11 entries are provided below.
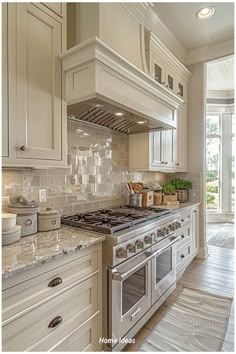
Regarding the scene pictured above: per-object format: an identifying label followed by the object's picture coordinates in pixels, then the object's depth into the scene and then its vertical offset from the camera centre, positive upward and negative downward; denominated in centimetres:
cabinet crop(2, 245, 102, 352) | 102 -76
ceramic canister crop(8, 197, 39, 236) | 145 -26
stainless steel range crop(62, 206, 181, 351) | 148 -69
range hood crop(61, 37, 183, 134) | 153 +69
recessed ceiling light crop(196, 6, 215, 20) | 255 +196
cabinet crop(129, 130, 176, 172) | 273 +32
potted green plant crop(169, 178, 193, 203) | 346 -18
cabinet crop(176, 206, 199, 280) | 273 -87
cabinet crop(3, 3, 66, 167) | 130 +57
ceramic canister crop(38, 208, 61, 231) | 158 -32
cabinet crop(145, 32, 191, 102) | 259 +148
